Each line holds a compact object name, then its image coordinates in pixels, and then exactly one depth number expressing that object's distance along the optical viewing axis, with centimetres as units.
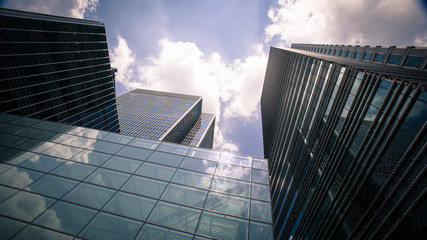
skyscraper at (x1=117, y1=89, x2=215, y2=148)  10990
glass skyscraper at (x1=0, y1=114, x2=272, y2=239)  963
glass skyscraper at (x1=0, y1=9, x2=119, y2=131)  3030
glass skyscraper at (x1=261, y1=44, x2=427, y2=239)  980
